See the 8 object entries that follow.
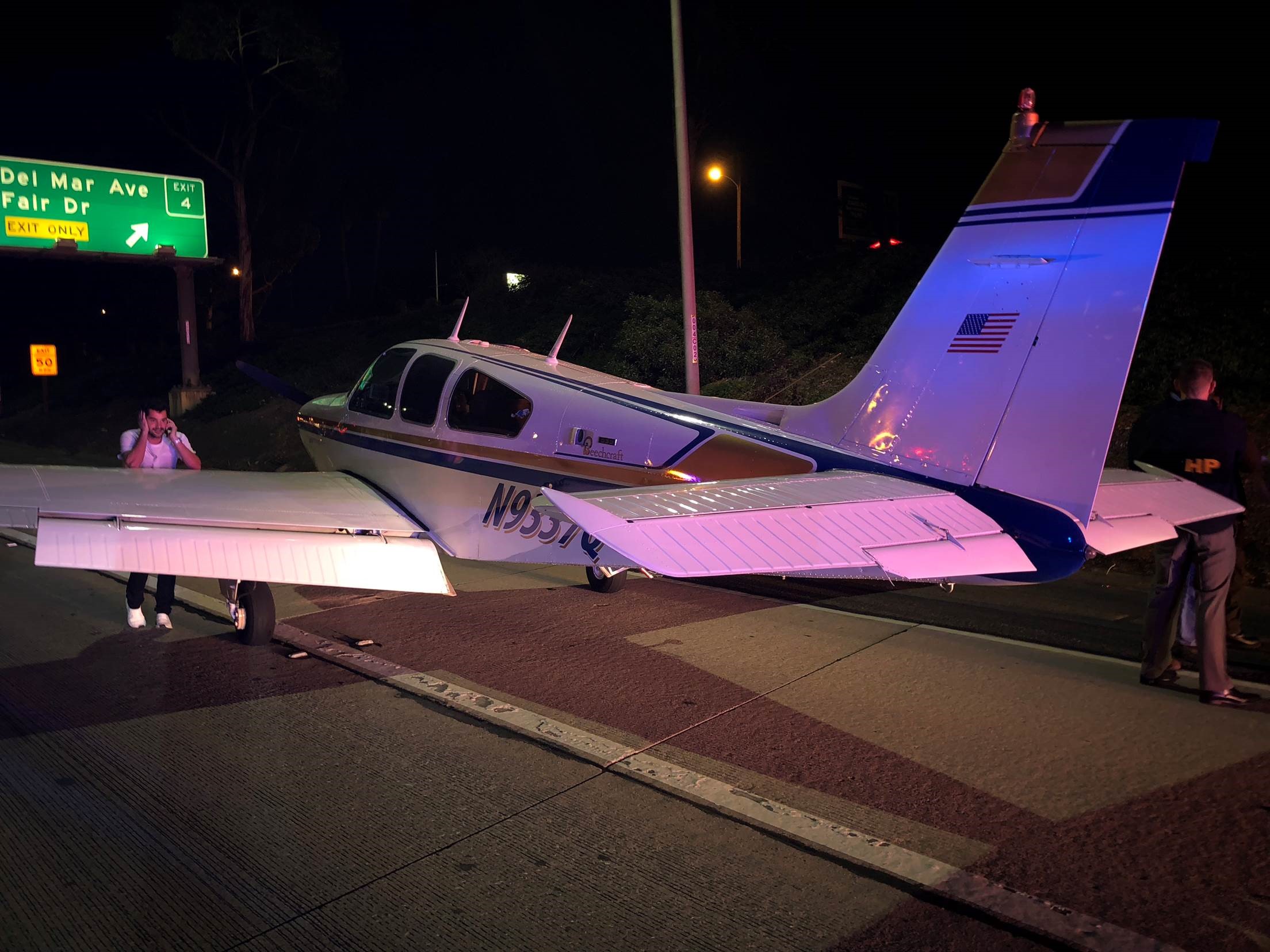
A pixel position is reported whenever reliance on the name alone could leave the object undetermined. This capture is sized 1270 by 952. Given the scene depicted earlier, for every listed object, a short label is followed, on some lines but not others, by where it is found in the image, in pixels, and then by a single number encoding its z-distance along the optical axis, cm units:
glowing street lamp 2241
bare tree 3500
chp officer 565
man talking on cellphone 792
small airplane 420
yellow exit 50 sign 3475
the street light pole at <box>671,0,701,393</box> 1362
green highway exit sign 2681
